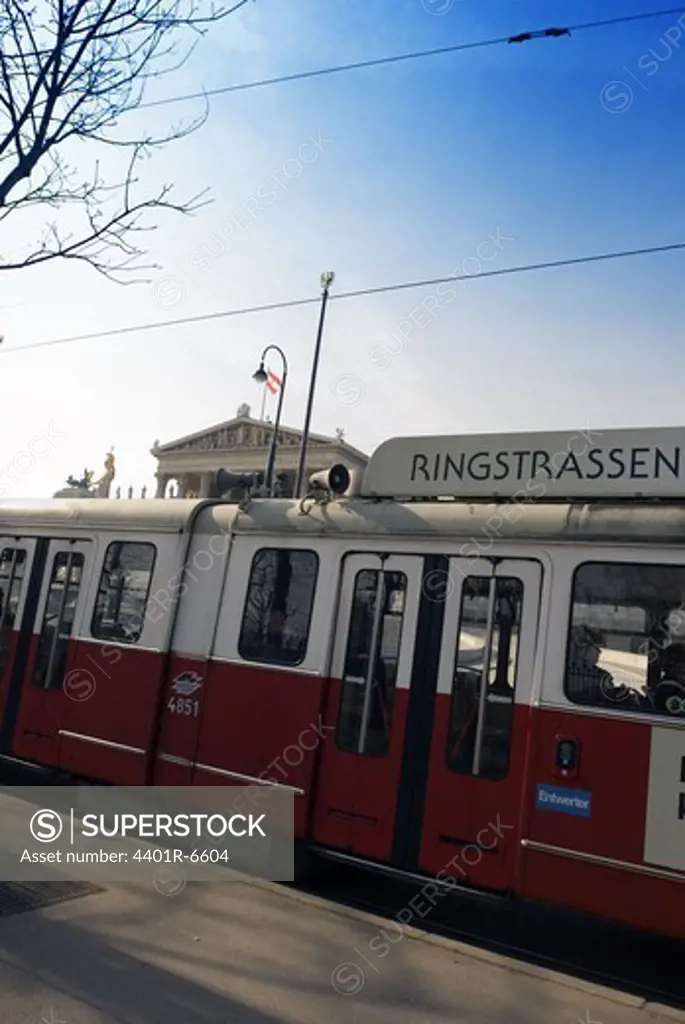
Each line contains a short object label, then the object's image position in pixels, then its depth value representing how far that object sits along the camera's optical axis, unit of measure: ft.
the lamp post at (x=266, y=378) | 73.77
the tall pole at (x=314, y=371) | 77.30
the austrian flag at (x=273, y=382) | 87.70
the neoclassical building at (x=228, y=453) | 172.67
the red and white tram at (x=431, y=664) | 16.28
